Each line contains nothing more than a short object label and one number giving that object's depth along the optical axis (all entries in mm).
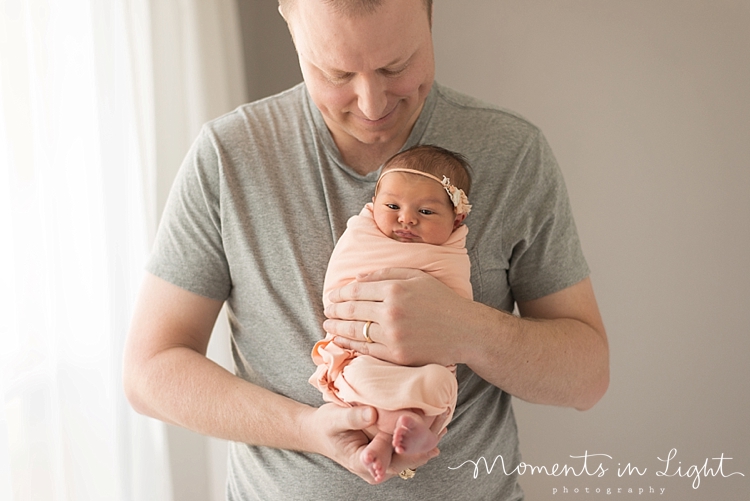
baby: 1179
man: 1353
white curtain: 1502
